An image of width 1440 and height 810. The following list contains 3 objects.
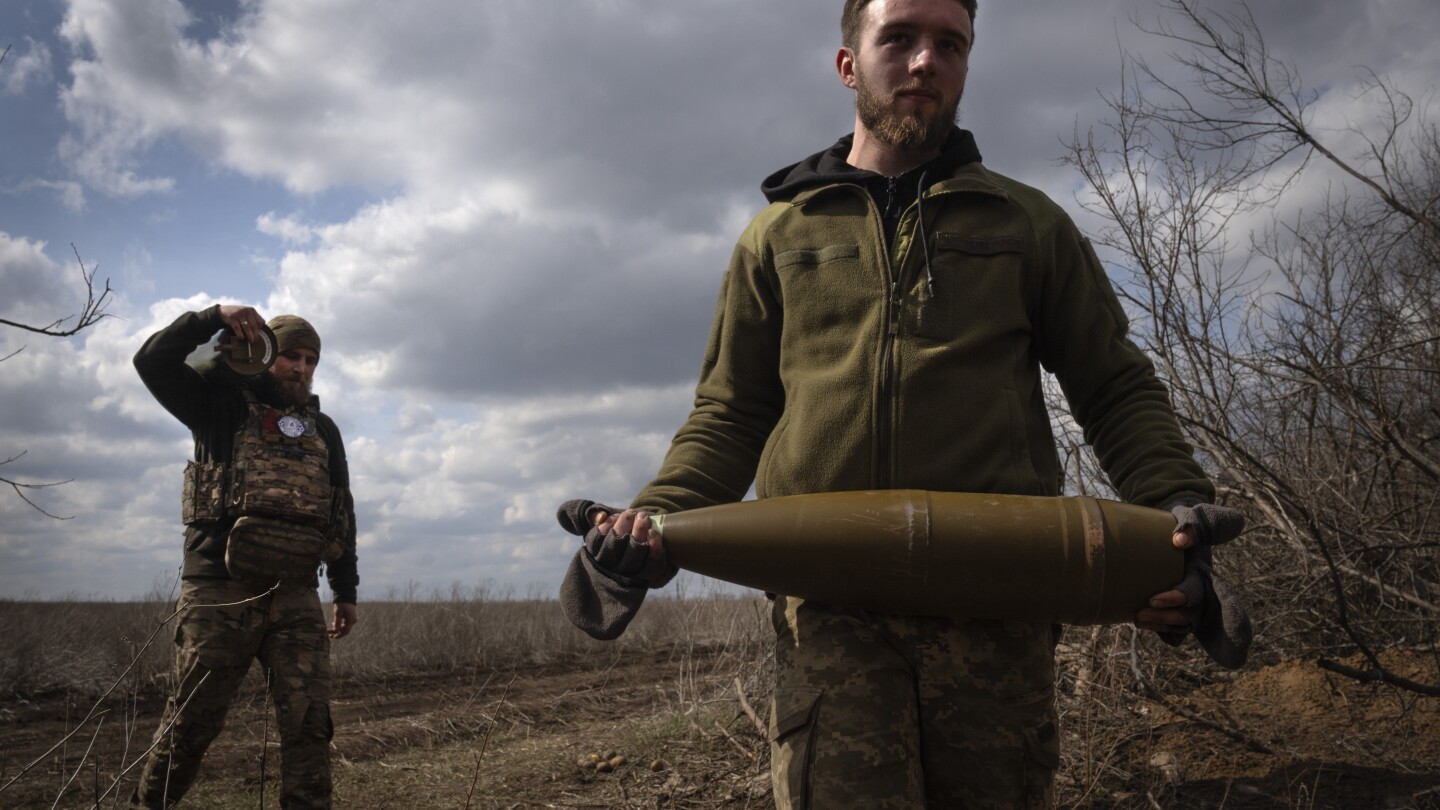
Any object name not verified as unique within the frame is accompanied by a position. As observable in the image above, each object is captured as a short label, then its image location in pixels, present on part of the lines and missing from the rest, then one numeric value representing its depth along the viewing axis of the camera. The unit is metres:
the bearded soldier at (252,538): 4.55
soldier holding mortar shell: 2.18
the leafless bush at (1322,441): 5.35
